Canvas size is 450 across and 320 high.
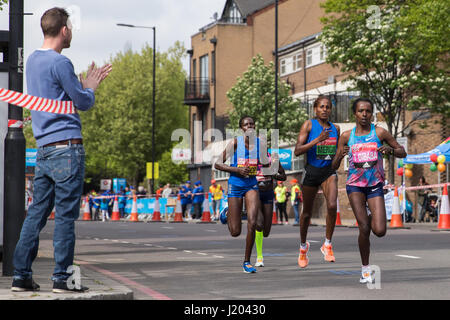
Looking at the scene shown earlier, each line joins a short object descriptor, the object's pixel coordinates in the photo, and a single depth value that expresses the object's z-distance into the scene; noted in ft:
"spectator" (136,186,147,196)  165.69
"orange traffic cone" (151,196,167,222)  131.06
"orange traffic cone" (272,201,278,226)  107.23
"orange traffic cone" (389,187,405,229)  84.58
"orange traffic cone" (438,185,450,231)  78.64
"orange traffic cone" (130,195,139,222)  132.14
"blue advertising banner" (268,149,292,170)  124.95
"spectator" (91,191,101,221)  149.17
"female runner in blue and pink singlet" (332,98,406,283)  31.42
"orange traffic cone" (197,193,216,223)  117.19
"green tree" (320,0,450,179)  108.06
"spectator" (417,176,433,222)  107.04
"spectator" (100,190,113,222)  142.39
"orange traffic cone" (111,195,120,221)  142.61
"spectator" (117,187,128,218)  152.52
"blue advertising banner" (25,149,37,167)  132.52
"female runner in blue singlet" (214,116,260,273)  36.47
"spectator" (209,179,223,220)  124.57
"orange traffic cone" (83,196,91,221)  151.64
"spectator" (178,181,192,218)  133.28
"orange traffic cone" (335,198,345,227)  95.89
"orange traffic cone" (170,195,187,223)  126.82
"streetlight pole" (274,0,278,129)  137.08
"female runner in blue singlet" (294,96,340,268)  36.81
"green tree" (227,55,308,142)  155.22
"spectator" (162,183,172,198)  143.33
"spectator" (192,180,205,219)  131.75
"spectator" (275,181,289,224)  110.63
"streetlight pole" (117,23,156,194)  177.53
